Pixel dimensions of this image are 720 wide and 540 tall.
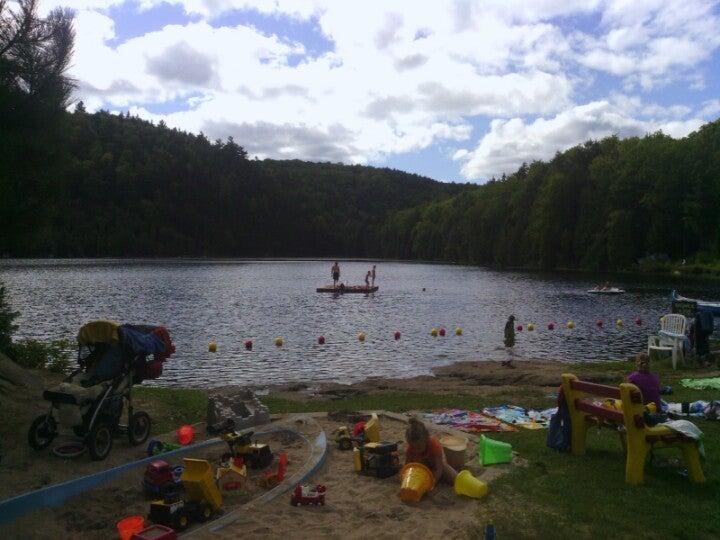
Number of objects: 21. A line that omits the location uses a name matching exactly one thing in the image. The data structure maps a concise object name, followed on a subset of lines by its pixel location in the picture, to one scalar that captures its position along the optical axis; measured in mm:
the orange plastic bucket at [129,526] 6636
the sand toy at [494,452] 8914
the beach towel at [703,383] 15078
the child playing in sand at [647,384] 9750
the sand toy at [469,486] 7645
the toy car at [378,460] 8477
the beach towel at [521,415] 11609
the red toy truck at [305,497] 7469
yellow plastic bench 8039
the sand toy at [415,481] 7527
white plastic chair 20672
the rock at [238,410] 10828
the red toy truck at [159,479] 7883
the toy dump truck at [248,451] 9031
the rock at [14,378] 11411
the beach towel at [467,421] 11211
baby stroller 8789
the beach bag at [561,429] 9445
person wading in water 26766
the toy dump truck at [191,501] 6949
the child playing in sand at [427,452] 8141
